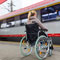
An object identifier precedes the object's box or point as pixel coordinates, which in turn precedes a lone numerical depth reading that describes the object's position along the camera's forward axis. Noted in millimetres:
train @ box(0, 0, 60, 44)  5922
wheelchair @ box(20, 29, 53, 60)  3052
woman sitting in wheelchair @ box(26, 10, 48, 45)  3233
